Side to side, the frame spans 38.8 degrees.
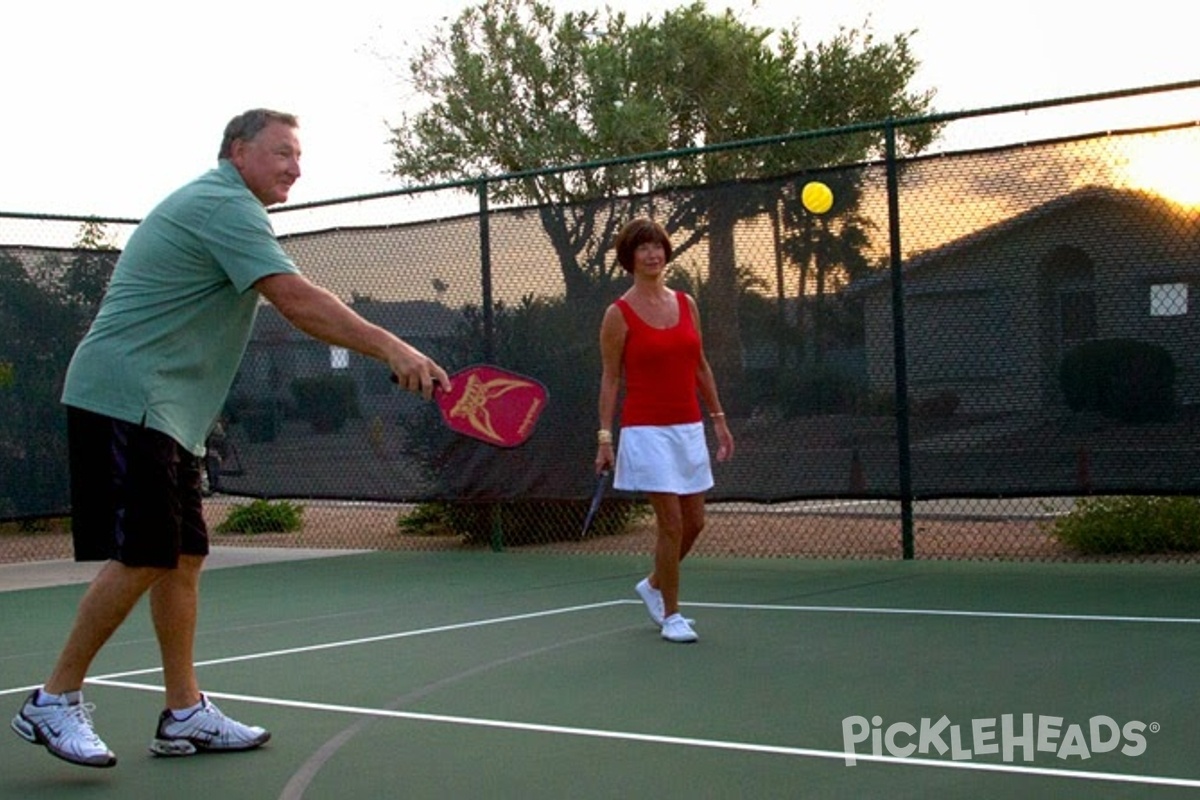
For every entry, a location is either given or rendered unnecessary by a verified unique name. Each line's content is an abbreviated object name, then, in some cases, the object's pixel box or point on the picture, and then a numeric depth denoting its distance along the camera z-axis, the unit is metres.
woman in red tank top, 6.87
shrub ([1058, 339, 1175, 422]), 8.29
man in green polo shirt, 4.51
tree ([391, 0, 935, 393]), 24.78
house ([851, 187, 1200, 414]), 8.26
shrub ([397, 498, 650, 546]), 11.34
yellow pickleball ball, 9.47
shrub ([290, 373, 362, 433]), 11.50
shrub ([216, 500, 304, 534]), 13.58
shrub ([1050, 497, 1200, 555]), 9.12
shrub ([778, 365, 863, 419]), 9.32
